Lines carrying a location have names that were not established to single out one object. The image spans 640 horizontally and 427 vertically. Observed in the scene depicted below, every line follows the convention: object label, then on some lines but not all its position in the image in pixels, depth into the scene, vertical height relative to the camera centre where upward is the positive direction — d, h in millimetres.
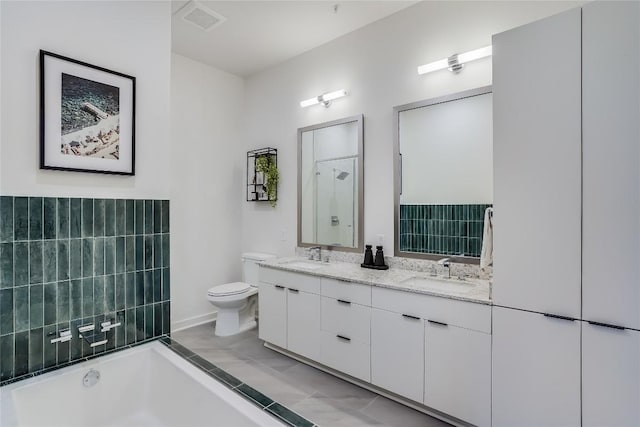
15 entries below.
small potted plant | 3635 +396
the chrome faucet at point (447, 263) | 2362 -376
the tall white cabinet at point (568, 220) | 1438 -40
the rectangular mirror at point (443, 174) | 2318 +281
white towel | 1986 -174
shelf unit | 3693 +386
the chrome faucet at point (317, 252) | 3221 -400
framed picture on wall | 1636 +498
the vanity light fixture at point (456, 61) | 2236 +1070
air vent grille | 2625 +1627
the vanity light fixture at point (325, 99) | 3062 +1086
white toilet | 3260 -921
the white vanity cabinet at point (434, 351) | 1817 -842
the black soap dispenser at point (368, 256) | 2758 -377
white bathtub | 1443 -903
